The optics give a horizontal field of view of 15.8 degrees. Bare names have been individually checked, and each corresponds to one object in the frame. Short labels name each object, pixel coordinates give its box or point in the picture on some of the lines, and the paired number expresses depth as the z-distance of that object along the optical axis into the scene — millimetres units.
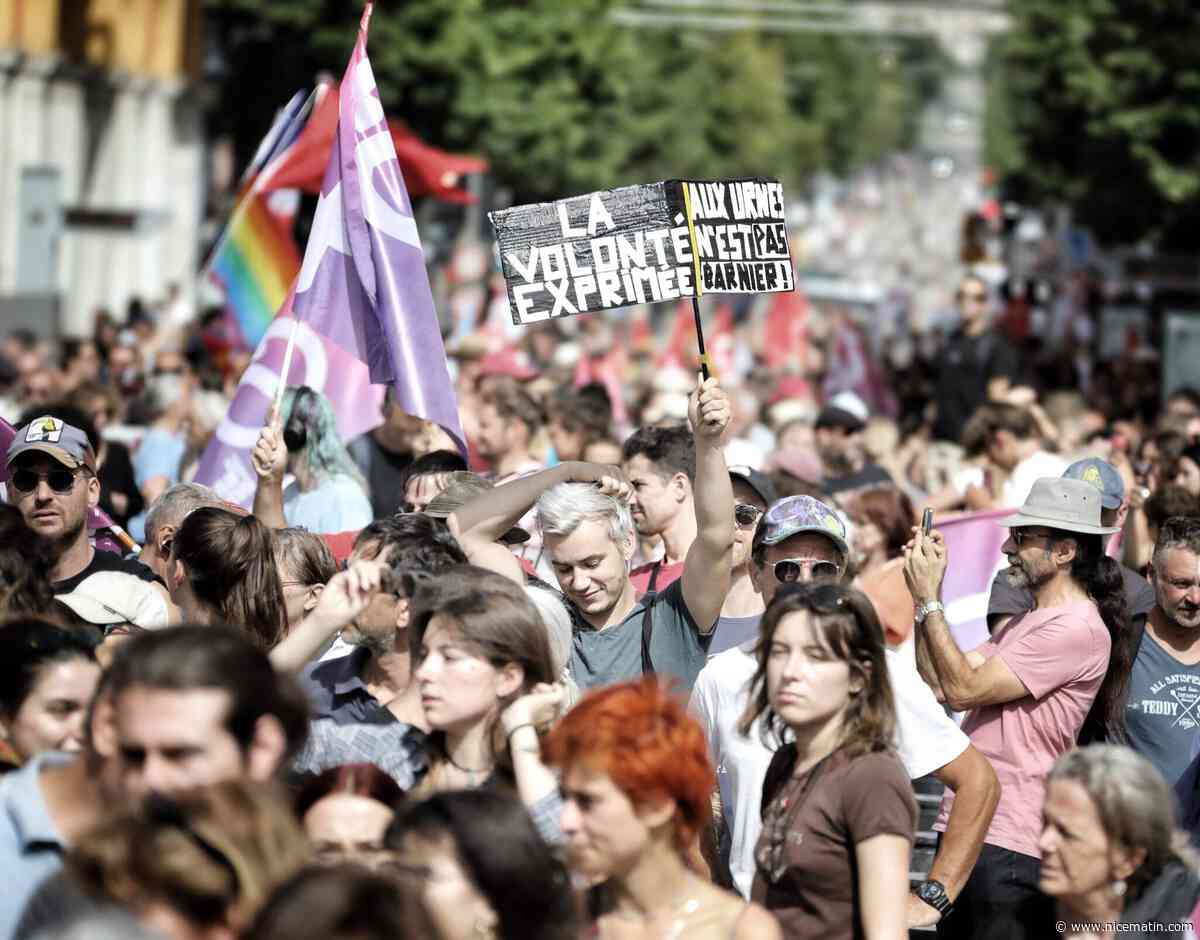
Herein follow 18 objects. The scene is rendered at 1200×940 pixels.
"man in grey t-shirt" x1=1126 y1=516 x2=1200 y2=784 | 12361
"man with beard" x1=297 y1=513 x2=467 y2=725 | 10300
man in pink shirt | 11532
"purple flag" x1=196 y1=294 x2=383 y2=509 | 16697
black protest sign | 12919
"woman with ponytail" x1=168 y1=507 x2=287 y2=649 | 11385
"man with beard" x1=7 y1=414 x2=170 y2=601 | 13117
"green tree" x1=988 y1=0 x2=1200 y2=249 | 59422
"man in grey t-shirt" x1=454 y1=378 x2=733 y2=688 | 11312
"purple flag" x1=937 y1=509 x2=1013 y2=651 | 16491
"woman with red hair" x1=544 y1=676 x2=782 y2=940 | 8209
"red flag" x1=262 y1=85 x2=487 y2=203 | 22419
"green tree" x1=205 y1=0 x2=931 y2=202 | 67433
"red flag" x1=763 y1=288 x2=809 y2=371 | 46361
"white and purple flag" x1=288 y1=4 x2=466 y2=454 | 15626
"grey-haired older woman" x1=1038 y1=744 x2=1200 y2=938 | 8671
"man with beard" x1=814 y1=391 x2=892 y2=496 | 20453
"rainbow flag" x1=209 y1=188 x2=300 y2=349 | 22976
